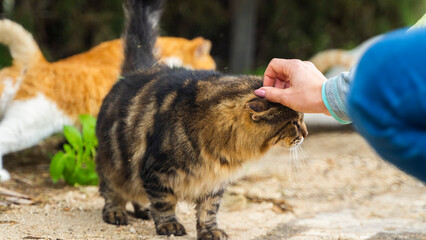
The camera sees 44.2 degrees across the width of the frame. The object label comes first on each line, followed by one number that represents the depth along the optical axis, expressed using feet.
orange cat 14.08
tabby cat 8.67
